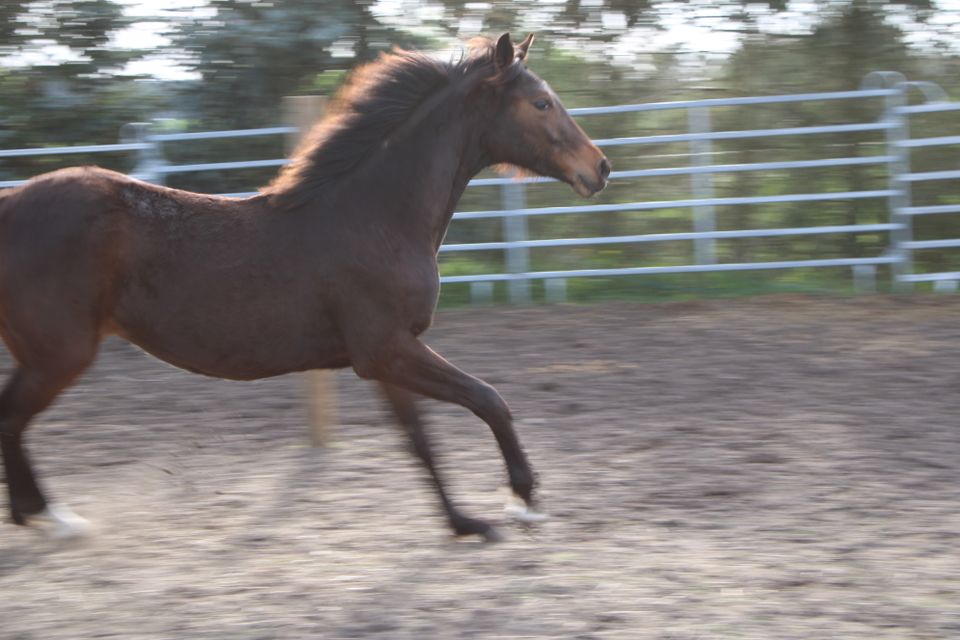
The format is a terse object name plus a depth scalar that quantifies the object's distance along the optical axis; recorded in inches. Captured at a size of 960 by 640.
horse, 320.5
